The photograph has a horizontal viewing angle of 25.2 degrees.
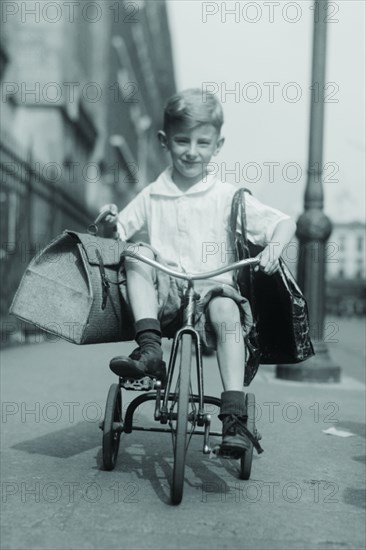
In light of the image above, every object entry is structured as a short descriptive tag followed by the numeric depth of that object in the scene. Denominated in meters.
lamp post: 7.73
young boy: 3.41
